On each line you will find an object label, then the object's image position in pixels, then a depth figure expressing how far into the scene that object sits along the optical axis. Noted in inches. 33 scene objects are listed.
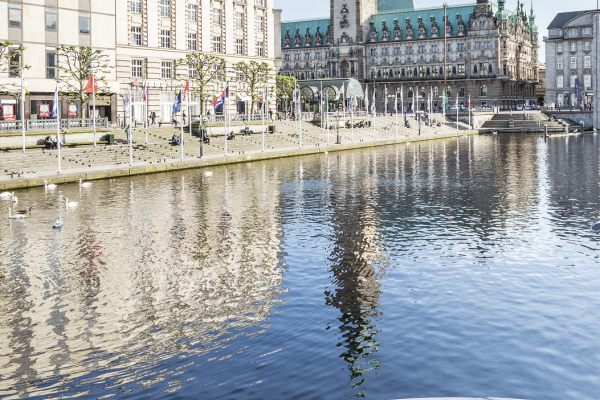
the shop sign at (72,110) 3498.0
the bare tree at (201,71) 3999.3
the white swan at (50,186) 2138.3
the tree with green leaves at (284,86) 5663.4
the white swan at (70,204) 1781.5
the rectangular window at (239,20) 4805.6
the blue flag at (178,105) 2987.0
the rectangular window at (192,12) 4407.0
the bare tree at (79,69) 3319.4
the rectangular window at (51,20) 3425.2
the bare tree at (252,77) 4579.2
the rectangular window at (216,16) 4596.5
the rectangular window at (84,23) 3585.1
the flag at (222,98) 3078.2
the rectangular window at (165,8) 4200.3
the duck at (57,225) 1478.8
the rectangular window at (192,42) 4408.5
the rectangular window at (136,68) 4020.9
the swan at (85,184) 2187.5
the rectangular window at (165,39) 4200.3
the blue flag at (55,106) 2429.9
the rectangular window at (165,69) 4197.8
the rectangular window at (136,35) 4018.2
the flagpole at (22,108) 2380.2
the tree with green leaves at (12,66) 3009.4
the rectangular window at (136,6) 4033.0
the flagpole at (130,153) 2652.6
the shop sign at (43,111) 3353.8
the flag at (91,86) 2888.8
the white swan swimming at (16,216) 1611.7
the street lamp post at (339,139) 4185.5
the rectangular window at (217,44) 4603.8
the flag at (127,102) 2775.8
